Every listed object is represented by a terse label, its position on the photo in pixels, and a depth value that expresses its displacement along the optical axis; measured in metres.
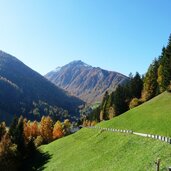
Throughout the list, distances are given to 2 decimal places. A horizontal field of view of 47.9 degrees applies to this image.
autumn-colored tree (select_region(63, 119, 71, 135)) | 97.06
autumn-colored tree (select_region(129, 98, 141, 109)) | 73.68
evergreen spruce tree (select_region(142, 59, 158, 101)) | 70.53
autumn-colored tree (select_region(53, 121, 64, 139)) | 86.33
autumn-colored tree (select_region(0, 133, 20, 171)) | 48.91
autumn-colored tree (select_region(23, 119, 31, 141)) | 85.02
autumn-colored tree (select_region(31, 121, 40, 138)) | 87.45
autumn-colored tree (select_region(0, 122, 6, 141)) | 62.56
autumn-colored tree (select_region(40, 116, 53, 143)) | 87.73
